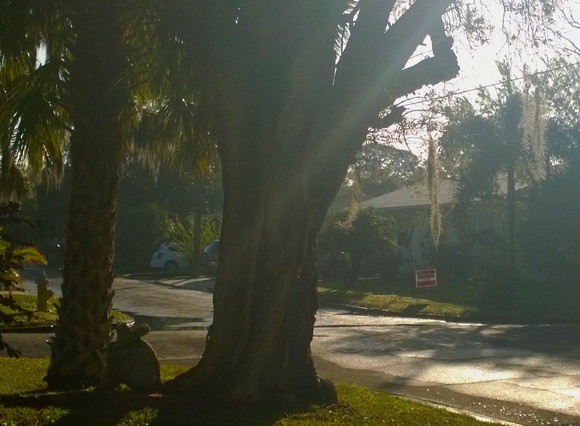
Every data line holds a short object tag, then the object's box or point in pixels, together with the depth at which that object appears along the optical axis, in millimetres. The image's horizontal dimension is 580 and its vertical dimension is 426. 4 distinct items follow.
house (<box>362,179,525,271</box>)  33344
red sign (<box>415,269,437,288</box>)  29031
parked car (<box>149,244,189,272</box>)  49531
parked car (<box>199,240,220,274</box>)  43812
